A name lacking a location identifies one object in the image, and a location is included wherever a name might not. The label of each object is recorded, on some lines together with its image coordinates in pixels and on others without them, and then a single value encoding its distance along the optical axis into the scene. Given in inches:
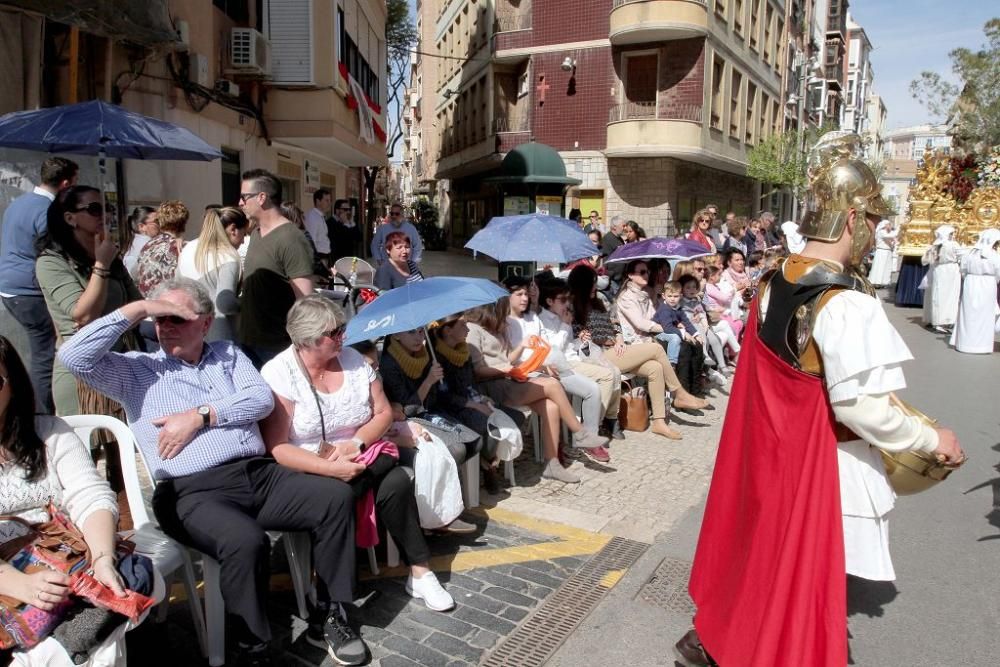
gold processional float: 557.6
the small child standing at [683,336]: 295.4
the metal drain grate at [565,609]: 126.2
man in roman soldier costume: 93.8
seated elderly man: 115.6
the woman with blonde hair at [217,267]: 200.5
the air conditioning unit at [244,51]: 433.4
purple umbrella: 309.6
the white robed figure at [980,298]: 418.0
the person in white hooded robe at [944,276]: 484.4
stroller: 280.4
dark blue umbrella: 187.5
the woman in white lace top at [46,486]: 92.3
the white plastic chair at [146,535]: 115.4
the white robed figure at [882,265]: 744.5
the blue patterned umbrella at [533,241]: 280.4
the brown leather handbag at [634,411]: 261.6
